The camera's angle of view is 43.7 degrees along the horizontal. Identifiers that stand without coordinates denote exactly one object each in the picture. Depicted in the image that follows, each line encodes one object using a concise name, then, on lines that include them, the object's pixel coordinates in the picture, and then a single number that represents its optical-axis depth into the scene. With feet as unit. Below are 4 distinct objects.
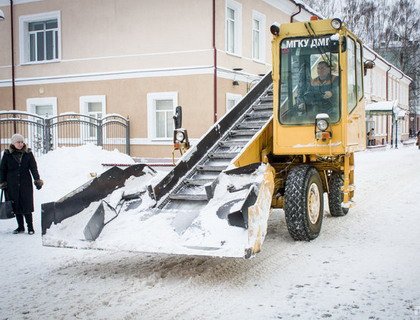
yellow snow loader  18.03
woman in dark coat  26.14
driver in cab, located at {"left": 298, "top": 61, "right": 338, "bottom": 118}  23.99
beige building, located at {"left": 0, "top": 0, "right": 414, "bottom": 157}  56.75
